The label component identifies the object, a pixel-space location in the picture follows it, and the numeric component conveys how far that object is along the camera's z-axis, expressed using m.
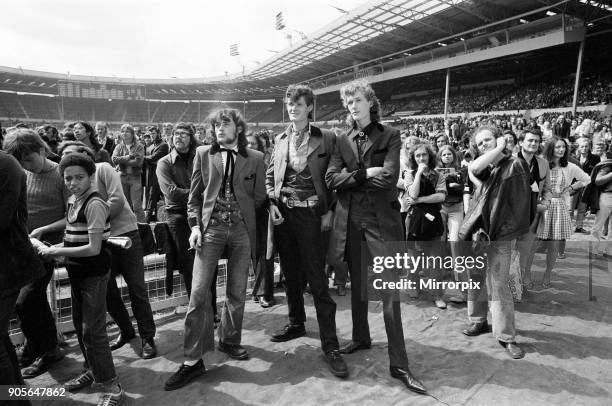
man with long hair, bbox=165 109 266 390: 2.69
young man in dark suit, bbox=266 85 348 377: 2.79
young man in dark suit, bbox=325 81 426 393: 2.55
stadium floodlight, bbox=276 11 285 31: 36.81
